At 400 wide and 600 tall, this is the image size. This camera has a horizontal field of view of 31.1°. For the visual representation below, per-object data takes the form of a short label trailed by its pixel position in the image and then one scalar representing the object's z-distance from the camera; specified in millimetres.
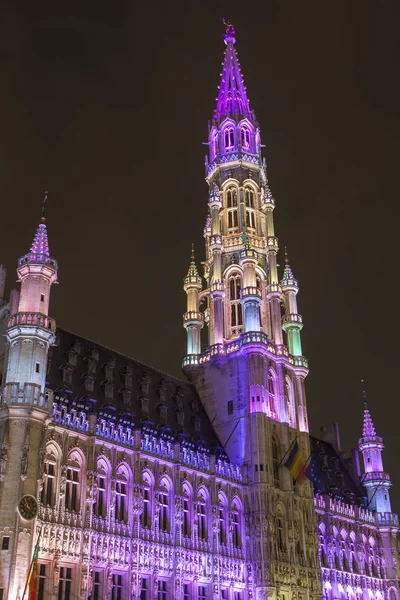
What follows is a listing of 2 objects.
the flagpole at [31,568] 40094
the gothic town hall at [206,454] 45344
